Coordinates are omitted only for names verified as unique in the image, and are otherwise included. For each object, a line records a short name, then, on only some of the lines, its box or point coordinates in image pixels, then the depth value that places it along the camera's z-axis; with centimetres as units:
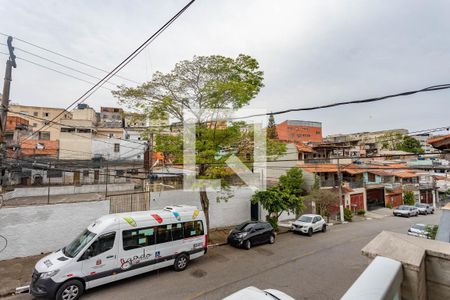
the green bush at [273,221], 1666
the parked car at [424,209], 2941
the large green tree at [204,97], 1194
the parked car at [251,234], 1261
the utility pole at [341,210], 2315
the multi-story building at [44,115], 3666
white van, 713
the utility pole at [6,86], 791
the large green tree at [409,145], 6128
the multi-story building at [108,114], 5803
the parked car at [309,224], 1621
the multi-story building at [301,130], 5494
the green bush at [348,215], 2411
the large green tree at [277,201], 1577
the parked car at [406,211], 2712
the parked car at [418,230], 1630
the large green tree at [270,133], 1505
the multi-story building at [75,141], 3109
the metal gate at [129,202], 1293
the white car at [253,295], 434
